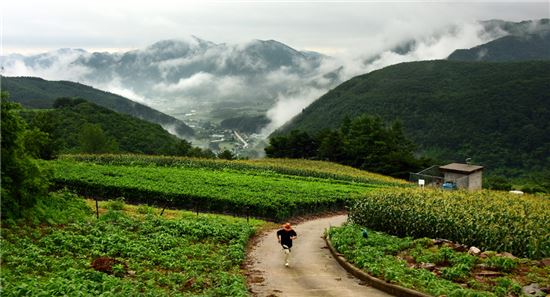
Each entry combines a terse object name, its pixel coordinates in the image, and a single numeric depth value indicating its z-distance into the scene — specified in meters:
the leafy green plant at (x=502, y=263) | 16.55
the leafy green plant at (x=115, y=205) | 28.78
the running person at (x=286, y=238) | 19.86
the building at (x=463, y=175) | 55.43
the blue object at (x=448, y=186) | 47.50
